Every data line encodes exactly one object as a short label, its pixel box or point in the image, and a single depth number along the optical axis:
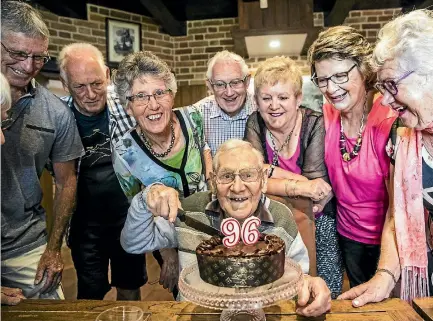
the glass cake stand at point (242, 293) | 1.05
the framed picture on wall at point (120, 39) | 5.24
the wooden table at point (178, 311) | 1.28
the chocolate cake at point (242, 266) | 1.11
